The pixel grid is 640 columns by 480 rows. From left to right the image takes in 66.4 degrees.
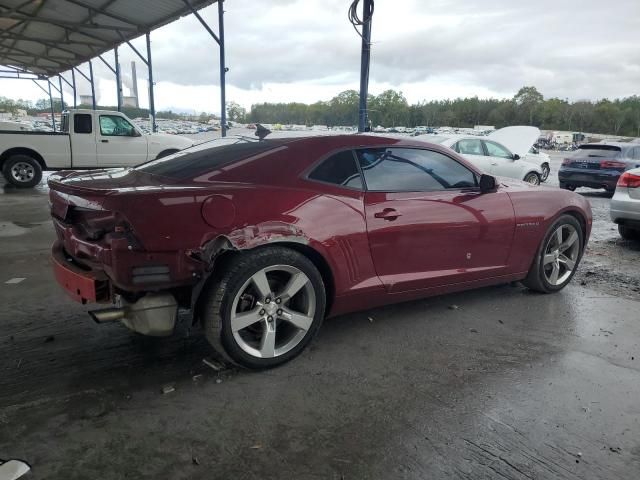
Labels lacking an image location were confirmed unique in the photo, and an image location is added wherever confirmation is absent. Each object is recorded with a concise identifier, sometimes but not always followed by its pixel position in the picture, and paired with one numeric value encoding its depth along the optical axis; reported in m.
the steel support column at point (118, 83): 23.08
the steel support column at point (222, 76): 13.98
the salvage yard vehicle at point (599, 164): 12.45
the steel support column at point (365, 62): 8.29
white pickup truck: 11.42
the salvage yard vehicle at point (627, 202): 6.58
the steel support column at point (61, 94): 33.39
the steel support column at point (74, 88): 30.86
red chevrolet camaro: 2.70
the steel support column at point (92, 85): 27.37
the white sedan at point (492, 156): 11.38
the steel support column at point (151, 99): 18.69
